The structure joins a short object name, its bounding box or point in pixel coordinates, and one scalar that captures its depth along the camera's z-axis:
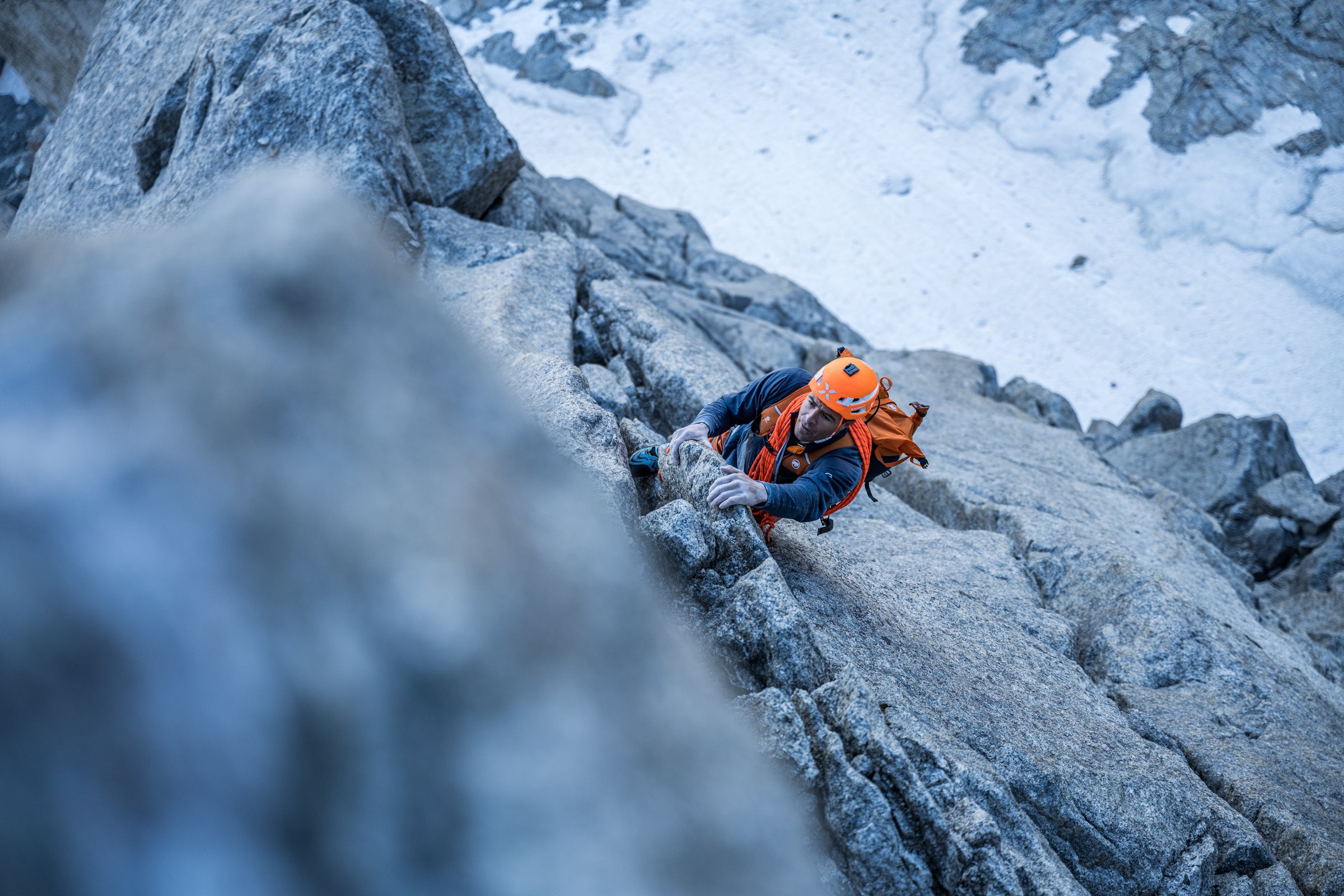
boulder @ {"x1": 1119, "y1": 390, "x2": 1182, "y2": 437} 22.77
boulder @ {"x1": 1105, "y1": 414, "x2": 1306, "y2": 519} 19.19
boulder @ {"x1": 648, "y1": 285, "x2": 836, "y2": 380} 14.45
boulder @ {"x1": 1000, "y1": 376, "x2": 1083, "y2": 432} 19.41
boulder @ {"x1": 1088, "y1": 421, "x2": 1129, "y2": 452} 22.06
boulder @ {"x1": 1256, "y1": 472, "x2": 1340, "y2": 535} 18.09
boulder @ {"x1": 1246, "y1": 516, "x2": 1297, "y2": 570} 17.88
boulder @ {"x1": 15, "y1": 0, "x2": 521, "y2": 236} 9.07
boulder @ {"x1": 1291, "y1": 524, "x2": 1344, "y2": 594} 16.22
